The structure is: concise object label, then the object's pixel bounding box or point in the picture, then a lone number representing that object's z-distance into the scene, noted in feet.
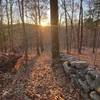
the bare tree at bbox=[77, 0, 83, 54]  37.36
